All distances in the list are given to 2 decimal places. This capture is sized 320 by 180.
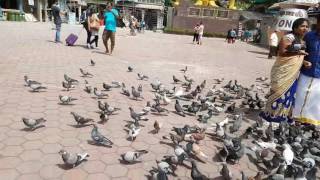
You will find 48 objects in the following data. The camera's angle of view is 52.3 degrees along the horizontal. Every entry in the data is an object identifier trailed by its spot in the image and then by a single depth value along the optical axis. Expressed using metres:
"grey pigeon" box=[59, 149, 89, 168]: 3.93
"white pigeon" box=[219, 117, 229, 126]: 5.74
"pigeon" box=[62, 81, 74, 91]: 7.16
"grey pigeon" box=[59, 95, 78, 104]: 6.18
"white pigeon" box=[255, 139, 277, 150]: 4.88
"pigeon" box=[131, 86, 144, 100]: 7.09
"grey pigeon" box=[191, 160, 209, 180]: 3.71
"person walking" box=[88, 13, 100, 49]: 13.66
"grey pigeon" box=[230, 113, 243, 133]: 5.56
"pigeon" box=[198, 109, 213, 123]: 6.02
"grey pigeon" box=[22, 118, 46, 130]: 4.87
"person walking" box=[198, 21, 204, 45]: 24.05
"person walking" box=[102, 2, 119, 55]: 12.23
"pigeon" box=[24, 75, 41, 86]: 7.02
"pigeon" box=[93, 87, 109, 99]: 6.83
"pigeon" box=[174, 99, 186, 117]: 6.44
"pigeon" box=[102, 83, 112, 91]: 7.40
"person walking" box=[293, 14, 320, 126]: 5.39
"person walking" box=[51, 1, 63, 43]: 14.75
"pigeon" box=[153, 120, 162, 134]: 5.38
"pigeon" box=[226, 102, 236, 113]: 6.98
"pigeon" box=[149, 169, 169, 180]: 3.52
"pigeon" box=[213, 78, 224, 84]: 10.00
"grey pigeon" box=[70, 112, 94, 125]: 5.19
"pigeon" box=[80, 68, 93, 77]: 8.76
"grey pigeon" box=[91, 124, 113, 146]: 4.61
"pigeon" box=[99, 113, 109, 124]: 5.57
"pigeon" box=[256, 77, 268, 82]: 10.98
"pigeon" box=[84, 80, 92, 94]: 7.23
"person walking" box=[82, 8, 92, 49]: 14.08
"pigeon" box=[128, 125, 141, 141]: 5.01
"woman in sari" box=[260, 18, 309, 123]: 5.26
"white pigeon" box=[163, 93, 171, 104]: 7.04
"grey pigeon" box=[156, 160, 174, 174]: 3.87
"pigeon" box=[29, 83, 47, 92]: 6.86
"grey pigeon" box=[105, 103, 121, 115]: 5.86
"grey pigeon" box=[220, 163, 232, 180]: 3.87
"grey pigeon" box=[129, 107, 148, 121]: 5.64
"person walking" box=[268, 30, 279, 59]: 17.02
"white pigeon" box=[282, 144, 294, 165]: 4.23
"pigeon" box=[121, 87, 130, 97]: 7.37
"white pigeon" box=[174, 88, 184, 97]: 7.61
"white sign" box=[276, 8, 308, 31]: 16.75
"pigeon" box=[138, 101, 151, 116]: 5.90
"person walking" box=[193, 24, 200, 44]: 24.47
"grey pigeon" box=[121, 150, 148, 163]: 4.21
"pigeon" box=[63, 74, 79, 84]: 7.38
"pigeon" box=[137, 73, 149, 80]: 9.27
